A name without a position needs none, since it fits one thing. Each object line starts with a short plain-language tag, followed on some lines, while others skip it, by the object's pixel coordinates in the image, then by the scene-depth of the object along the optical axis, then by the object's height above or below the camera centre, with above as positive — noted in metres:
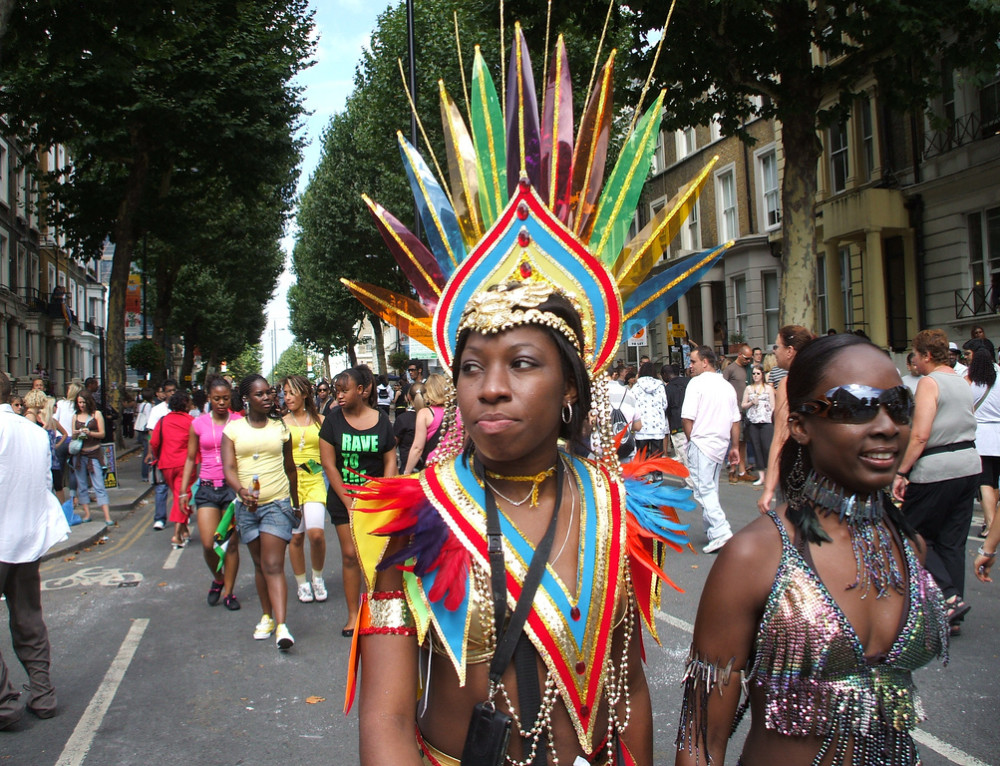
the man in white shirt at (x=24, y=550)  4.91 -0.75
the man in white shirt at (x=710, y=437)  8.27 -0.41
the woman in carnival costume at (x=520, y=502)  1.90 -0.25
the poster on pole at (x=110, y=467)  13.86 -0.85
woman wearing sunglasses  1.87 -0.49
